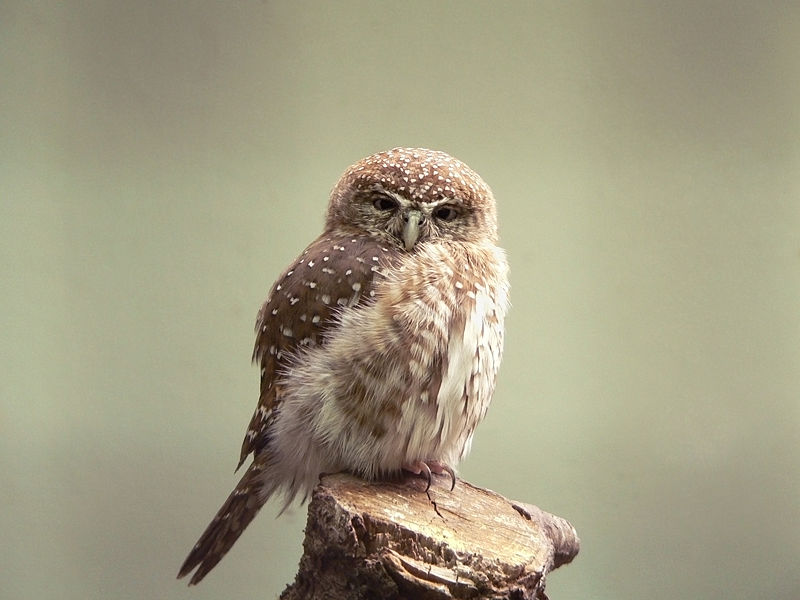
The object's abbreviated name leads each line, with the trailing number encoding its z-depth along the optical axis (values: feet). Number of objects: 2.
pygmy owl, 11.14
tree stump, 10.98
